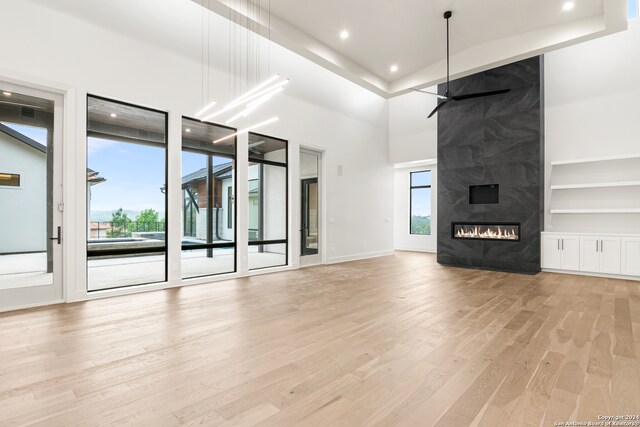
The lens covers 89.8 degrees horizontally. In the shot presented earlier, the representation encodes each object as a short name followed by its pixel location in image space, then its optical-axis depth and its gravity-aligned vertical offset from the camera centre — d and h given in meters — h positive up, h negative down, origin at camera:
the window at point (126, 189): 4.64 +0.39
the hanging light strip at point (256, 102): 4.12 +1.50
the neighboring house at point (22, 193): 3.94 +0.27
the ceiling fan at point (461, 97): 5.52 +2.04
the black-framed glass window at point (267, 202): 6.56 +0.25
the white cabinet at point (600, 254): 6.01 -0.80
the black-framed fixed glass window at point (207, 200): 5.58 +0.25
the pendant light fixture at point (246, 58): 4.33 +2.89
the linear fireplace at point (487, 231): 6.89 -0.41
